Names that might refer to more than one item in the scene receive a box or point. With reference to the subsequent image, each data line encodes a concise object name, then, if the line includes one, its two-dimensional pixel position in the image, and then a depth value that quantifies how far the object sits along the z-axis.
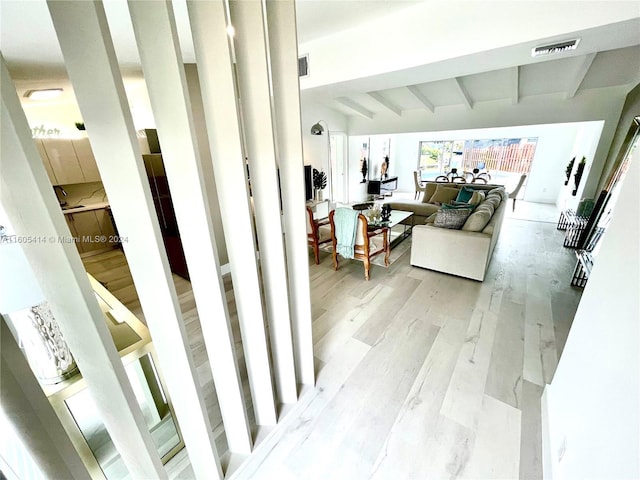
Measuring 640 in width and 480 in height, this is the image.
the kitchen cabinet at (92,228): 4.24
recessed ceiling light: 2.92
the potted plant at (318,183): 5.68
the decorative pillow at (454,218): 3.07
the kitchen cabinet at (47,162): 3.79
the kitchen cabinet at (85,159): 4.12
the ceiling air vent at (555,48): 1.69
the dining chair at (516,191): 6.34
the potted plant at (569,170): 5.67
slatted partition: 0.64
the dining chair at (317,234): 3.26
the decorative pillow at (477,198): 3.89
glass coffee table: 3.74
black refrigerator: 2.94
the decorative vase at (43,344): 0.92
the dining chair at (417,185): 7.87
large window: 8.55
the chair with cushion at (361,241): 2.95
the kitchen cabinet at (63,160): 3.88
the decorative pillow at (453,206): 3.23
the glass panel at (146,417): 1.19
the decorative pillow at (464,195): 5.06
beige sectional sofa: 2.85
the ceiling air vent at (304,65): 2.58
